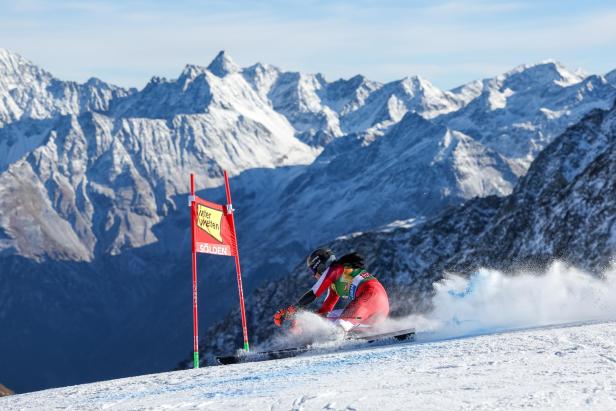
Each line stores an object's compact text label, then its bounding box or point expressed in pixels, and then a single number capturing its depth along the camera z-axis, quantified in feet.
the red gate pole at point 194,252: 74.89
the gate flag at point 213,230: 78.53
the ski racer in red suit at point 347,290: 69.10
